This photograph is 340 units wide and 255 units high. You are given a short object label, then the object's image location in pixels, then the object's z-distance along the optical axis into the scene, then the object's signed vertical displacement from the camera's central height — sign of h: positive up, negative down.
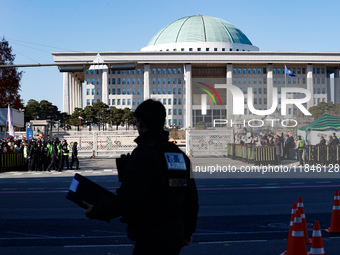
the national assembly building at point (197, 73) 103.88 +14.21
